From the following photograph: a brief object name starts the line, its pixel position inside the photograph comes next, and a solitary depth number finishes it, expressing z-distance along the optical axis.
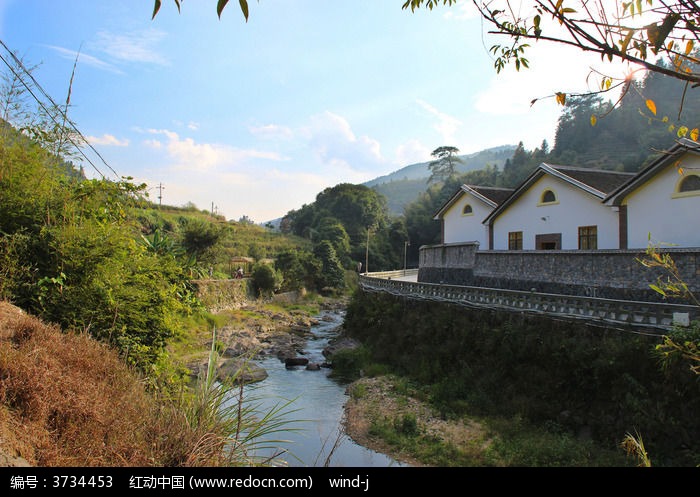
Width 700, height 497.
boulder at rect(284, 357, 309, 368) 19.75
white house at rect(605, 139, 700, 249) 14.02
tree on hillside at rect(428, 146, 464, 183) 89.44
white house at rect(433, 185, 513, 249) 24.11
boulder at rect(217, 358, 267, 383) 15.08
